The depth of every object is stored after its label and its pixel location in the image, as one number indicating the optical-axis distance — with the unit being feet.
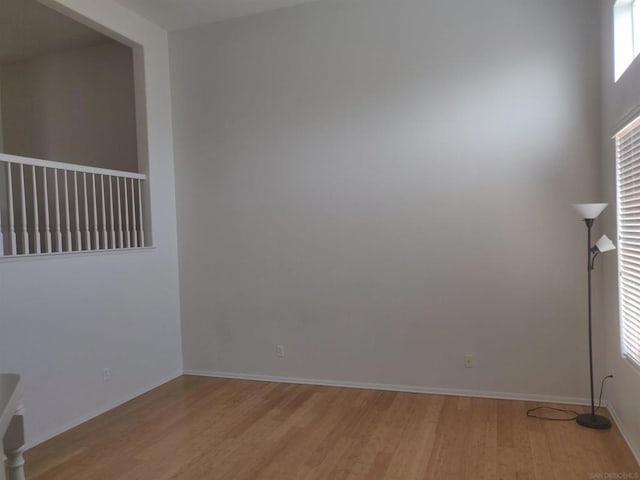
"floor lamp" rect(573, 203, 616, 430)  10.57
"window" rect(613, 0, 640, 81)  10.28
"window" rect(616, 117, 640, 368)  9.50
